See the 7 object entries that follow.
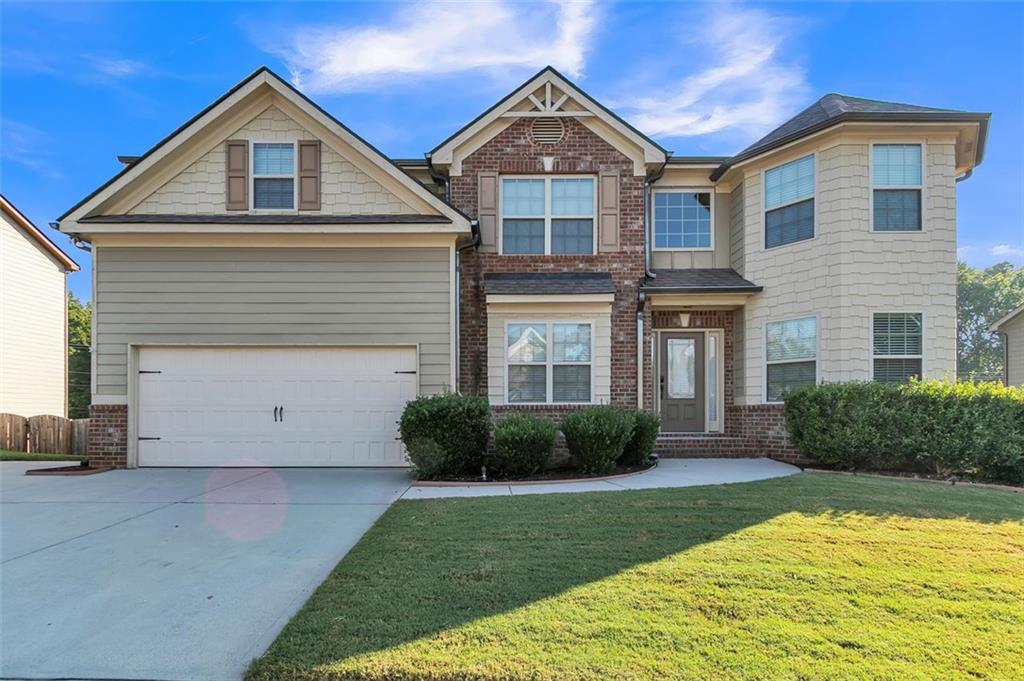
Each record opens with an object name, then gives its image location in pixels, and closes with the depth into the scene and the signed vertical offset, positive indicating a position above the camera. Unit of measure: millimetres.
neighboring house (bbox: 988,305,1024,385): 18047 +560
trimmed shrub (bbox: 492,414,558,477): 8492 -1393
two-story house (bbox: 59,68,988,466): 9648 +1202
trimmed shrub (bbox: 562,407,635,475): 8664 -1305
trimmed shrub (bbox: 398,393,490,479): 8391 -1228
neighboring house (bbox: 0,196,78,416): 15891 +1105
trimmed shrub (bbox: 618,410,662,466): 9398 -1462
